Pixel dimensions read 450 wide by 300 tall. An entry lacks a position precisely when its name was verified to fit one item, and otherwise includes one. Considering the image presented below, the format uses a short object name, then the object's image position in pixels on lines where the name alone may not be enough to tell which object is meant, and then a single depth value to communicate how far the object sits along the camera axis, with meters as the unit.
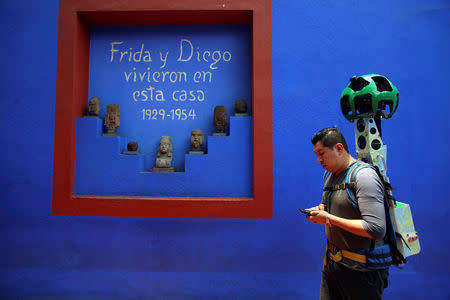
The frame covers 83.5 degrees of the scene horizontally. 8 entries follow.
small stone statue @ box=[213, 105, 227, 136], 3.24
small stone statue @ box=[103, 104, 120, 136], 3.28
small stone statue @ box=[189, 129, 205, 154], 3.23
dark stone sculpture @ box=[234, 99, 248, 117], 3.21
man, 1.38
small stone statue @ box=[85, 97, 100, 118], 3.24
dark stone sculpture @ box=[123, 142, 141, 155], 3.21
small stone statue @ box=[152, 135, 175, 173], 3.19
